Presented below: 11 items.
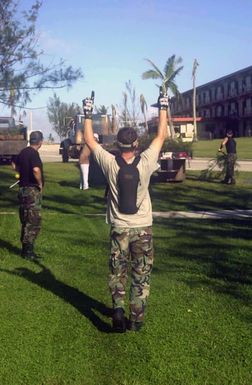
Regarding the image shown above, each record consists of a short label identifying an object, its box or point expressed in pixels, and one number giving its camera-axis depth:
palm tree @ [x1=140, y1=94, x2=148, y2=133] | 46.03
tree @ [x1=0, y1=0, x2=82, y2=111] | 14.10
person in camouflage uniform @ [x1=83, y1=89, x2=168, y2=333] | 5.05
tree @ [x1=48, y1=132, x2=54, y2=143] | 69.19
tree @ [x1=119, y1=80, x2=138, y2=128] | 44.03
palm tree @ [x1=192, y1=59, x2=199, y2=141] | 55.87
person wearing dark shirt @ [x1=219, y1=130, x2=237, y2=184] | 18.08
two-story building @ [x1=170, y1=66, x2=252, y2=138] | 59.97
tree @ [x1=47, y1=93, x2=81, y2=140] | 61.50
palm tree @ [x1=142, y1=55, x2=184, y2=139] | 39.36
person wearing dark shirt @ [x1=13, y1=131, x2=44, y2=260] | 7.89
